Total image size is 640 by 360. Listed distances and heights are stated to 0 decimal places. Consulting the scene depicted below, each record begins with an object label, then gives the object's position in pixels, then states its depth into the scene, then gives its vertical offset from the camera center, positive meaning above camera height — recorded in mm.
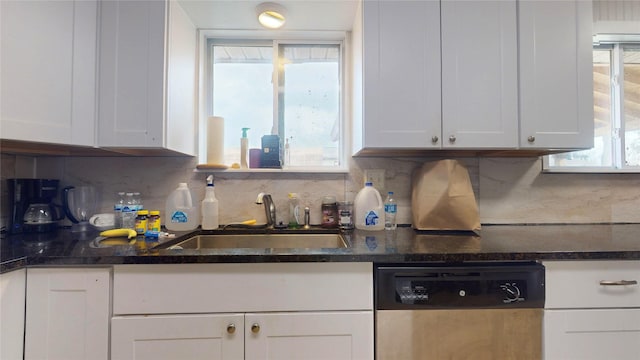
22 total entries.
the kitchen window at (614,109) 1792 +499
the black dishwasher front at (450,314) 1007 -454
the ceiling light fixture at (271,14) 1493 +928
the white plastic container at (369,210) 1532 -127
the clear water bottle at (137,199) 1573 -76
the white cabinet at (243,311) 988 -446
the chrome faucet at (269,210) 1621 -136
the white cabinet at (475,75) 1368 +549
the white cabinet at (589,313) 1045 -468
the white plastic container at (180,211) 1513 -132
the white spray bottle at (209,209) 1556 -125
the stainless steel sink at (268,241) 1545 -297
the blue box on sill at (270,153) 1692 +201
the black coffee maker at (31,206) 1402 -101
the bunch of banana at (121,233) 1297 -219
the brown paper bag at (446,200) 1478 -68
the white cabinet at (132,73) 1318 +527
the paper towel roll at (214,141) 1676 +269
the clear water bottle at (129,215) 1492 -154
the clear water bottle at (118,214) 1531 -155
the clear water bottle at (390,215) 1578 -157
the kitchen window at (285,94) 1822 +601
